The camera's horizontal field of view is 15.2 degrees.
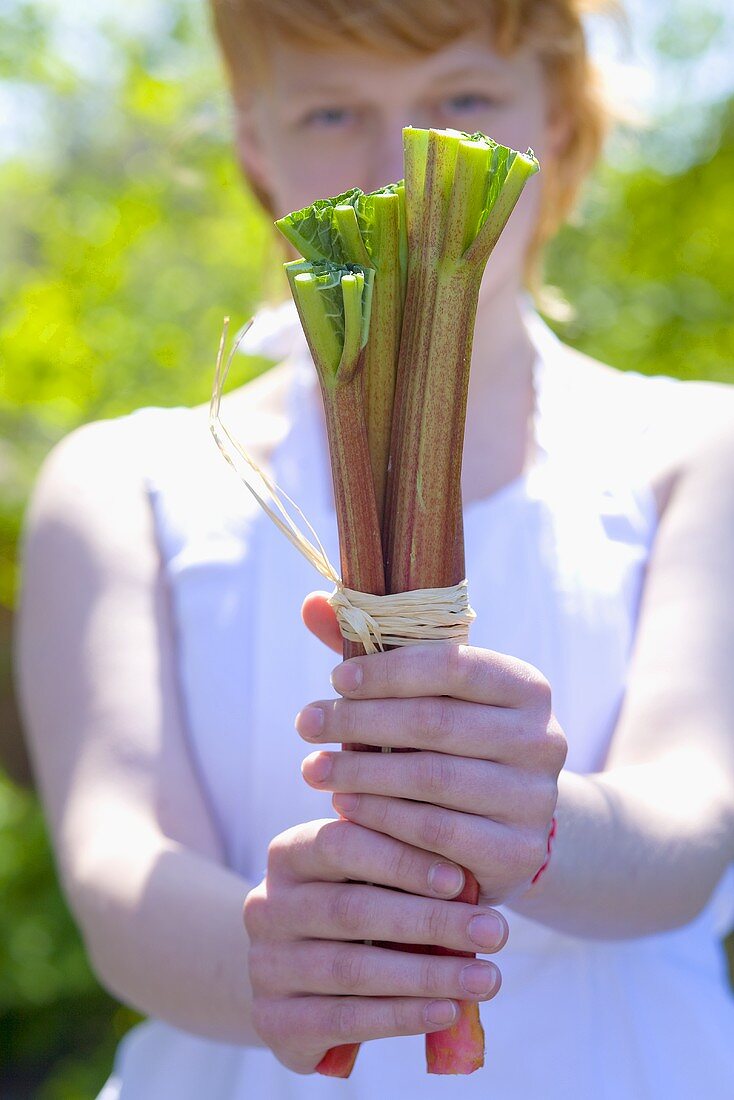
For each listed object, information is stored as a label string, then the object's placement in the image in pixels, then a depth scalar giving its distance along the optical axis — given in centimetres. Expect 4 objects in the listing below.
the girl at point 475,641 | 94
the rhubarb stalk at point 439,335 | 78
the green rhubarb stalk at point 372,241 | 79
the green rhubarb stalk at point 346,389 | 78
